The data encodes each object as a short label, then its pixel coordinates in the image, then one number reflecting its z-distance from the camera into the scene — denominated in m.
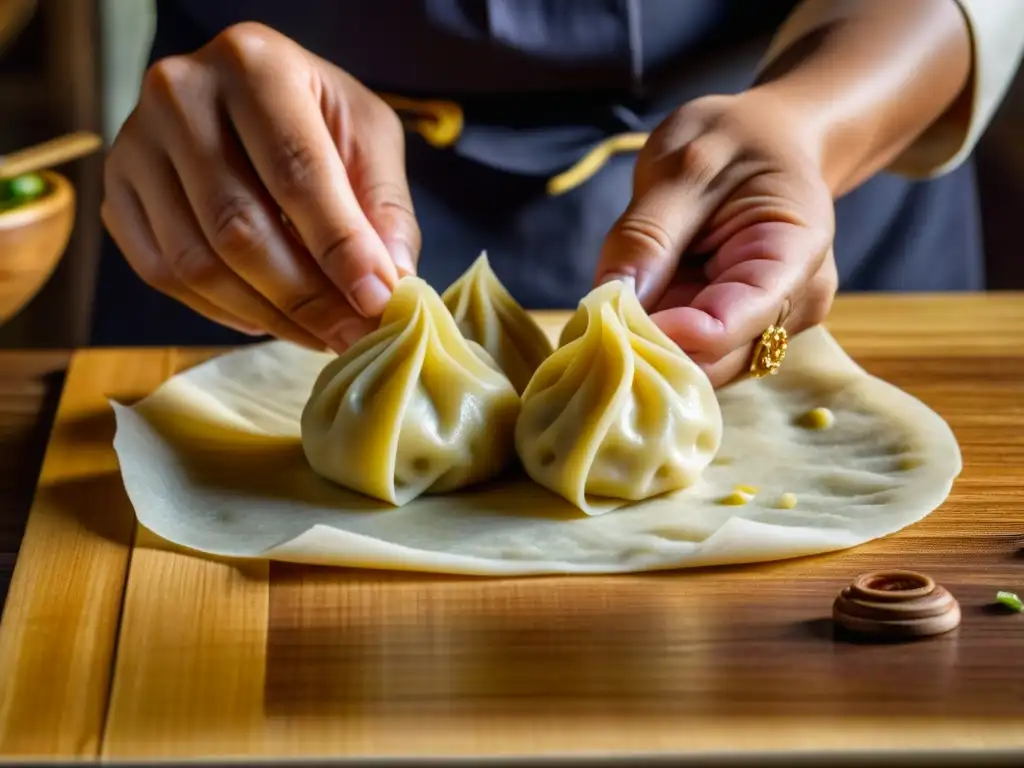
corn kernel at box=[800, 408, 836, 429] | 0.49
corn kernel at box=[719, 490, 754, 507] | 0.46
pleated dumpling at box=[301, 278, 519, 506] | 0.46
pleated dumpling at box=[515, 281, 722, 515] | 0.46
